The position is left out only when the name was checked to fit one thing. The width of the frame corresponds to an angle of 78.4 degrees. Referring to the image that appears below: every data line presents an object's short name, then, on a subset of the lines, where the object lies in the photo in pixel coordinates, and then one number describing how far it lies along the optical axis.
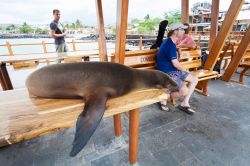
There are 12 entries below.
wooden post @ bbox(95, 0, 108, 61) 2.51
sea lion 1.24
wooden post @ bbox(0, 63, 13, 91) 2.59
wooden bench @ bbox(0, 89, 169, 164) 0.86
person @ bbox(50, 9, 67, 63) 4.11
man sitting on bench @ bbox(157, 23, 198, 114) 2.45
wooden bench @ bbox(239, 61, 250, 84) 3.92
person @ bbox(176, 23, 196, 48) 3.32
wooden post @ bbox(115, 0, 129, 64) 1.85
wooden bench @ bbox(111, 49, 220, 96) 2.66
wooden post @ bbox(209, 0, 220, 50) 3.98
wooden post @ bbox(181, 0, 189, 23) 3.92
